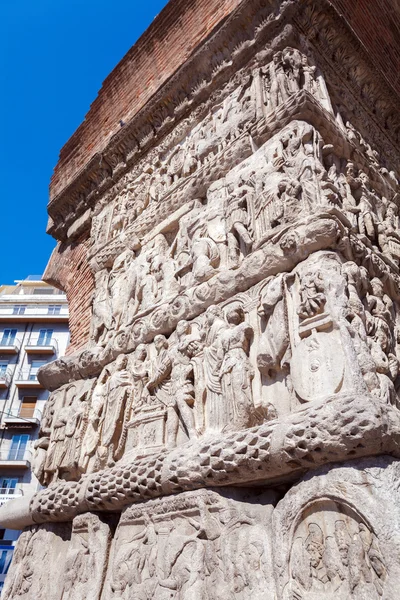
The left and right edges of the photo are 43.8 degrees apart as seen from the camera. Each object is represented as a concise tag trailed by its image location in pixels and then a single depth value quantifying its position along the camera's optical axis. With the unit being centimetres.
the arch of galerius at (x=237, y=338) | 237
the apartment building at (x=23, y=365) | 2162
